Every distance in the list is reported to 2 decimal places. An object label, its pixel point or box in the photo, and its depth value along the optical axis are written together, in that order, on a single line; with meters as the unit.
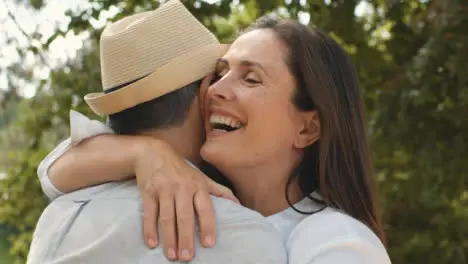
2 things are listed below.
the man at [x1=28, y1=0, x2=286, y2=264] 1.75
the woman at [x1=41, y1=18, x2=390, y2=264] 2.07
